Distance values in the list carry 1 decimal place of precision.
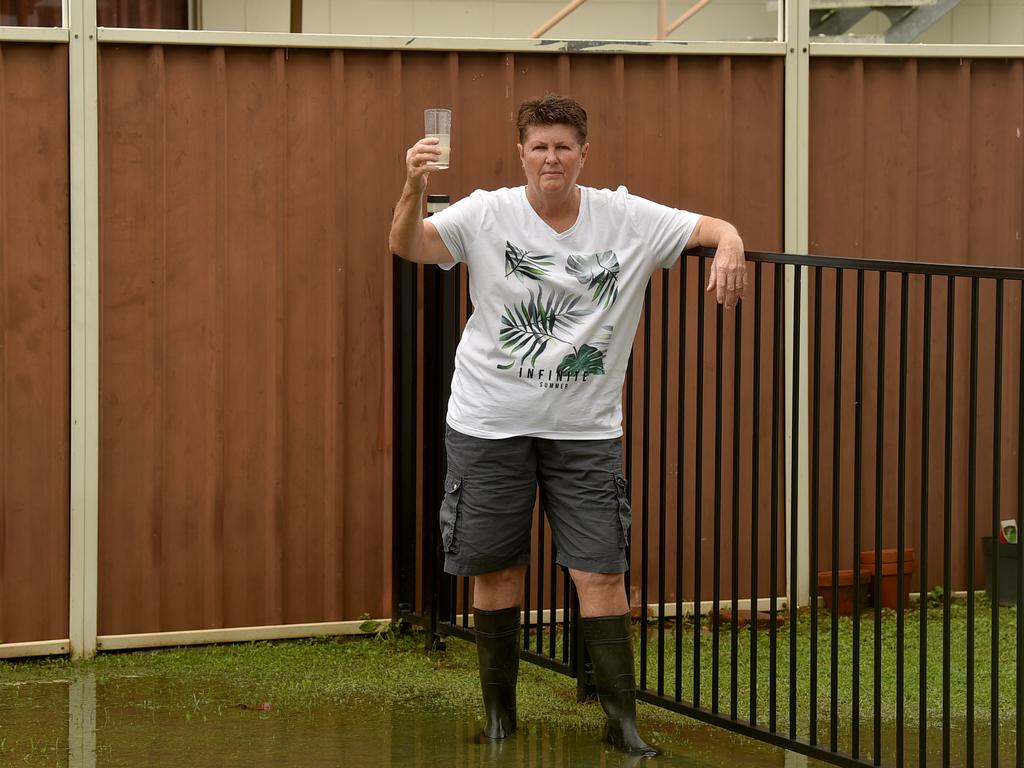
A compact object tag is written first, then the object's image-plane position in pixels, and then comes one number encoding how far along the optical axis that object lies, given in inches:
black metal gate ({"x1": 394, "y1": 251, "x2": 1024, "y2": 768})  293.4
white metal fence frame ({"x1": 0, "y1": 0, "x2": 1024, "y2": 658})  374.6
